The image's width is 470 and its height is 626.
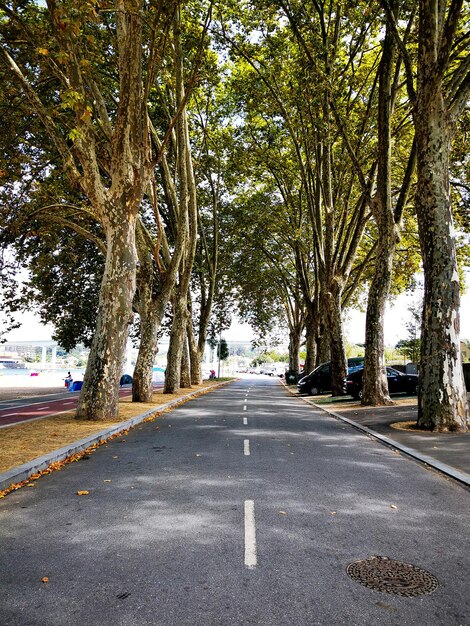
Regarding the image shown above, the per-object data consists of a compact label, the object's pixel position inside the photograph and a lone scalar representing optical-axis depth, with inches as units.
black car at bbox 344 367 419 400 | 880.9
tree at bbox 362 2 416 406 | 624.4
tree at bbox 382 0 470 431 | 438.6
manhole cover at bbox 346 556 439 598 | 136.6
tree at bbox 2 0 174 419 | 487.8
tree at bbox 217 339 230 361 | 2490.9
